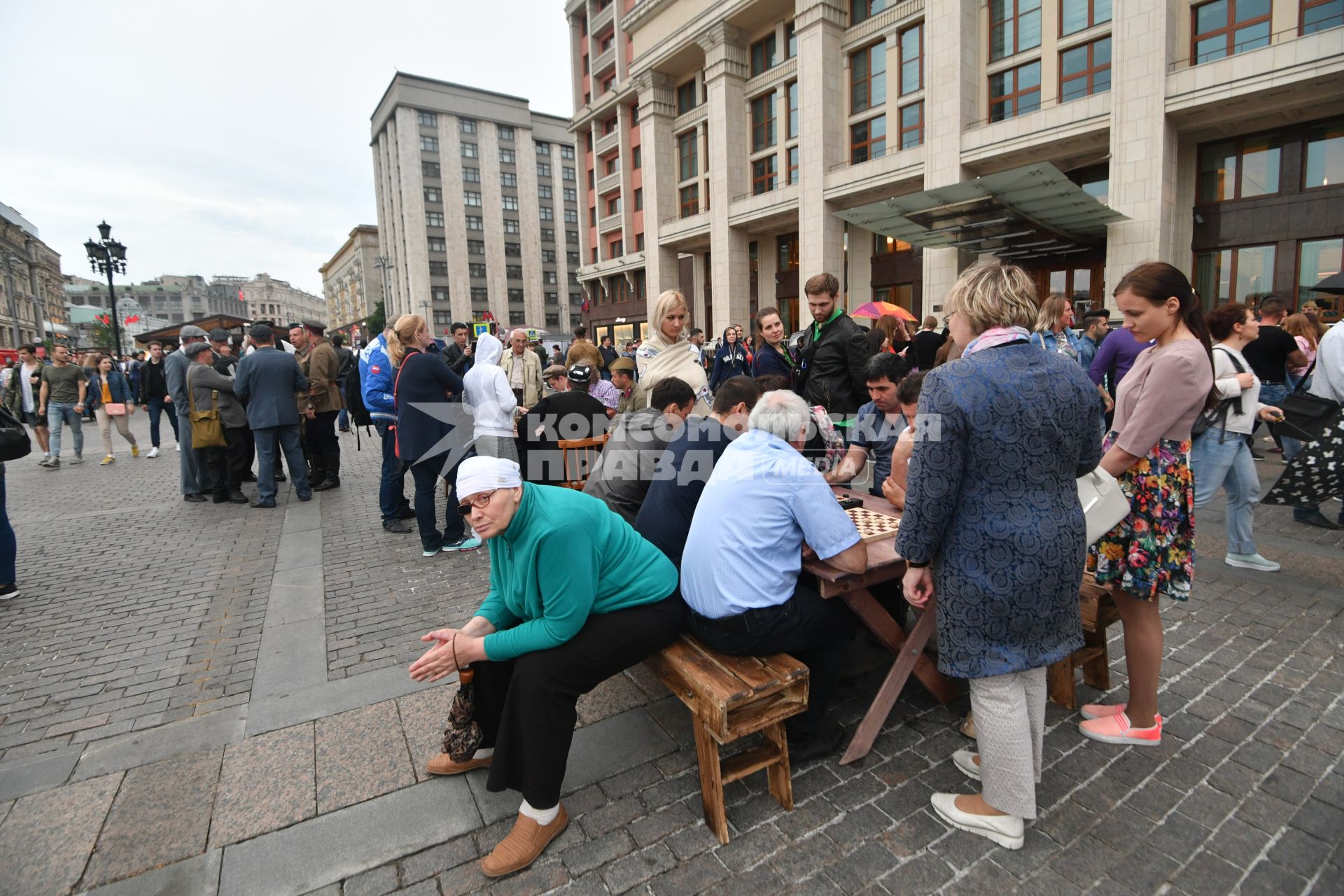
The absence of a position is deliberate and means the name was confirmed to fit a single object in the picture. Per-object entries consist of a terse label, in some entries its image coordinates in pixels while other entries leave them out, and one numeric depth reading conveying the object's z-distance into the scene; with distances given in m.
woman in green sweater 2.23
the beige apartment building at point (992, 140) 15.56
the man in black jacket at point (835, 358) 5.16
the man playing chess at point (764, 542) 2.41
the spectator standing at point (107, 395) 11.91
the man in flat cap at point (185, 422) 7.77
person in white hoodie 5.82
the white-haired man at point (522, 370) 8.69
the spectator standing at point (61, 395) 10.99
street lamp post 18.33
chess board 2.90
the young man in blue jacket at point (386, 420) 6.38
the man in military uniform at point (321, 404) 8.19
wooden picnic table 2.54
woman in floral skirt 2.59
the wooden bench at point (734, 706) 2.21
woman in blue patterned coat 2.01
